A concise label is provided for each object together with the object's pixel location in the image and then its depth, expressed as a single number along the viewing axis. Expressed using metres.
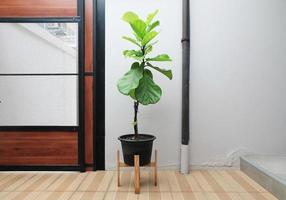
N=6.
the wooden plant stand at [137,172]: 2.39
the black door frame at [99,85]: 3.04
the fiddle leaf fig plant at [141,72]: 2.45
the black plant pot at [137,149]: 2.47
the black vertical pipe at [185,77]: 2.98
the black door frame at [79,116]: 3.01
